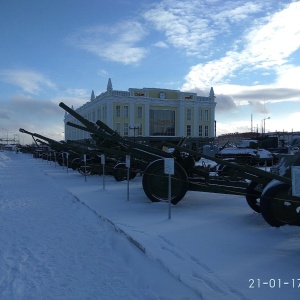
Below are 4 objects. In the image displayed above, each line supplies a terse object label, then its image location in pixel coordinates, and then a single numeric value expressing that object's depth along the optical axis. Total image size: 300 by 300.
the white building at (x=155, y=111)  56.81
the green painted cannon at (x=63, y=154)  18.91
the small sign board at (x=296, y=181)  4.74
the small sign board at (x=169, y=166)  7.28
